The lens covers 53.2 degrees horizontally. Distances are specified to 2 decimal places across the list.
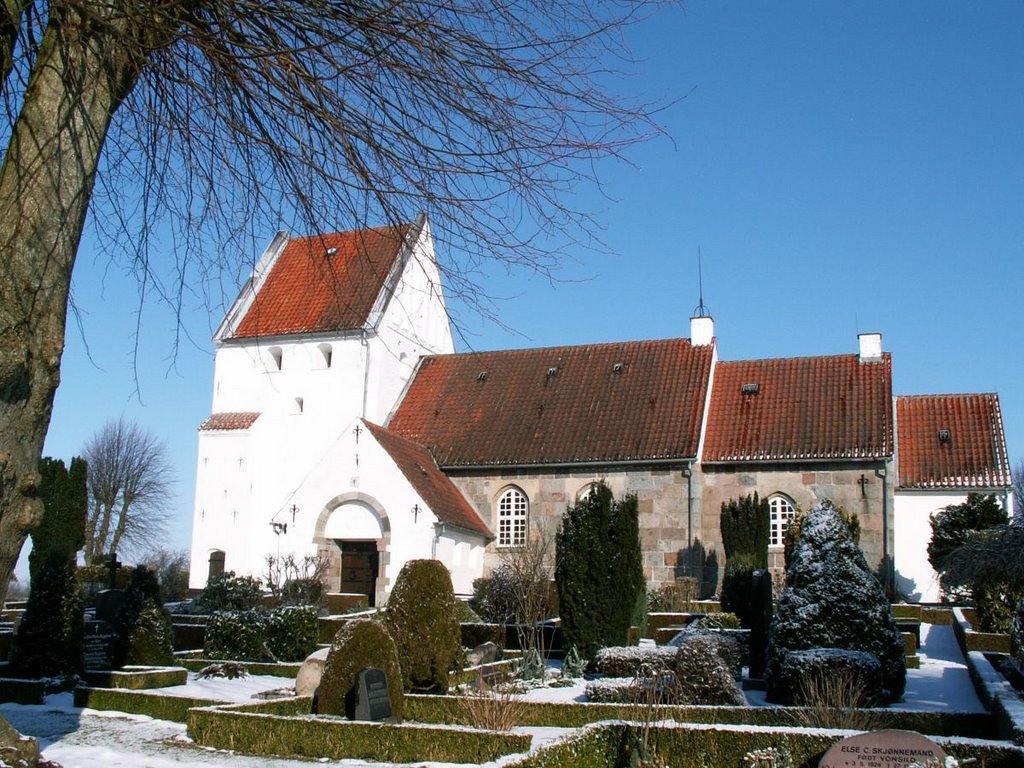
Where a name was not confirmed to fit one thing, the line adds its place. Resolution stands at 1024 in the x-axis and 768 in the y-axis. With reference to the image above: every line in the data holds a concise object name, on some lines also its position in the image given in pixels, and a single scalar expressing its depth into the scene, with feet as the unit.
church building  81.25
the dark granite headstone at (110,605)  47.75
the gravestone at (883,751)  22.98
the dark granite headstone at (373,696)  32.19
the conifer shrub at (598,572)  51.03
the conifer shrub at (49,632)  42.80
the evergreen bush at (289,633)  53.42
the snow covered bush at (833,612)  38.50
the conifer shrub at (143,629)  46.11
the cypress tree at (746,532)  71.87
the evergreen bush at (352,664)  33.58
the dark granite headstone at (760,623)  46.01
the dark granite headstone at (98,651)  45.62
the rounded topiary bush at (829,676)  34.60
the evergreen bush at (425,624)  40.37
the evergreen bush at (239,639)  52.85
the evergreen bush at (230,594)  66.64
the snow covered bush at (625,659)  43.09
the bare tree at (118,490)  165.17
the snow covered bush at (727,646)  42.47
